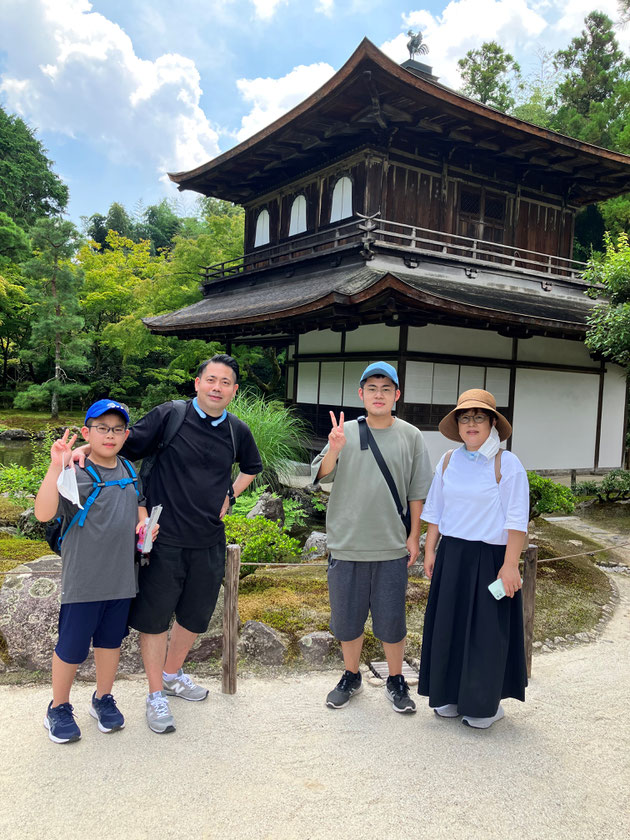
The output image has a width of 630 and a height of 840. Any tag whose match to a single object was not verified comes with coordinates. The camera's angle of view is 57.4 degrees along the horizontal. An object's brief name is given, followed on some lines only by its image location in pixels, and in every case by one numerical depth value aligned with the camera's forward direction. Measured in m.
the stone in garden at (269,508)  7.11
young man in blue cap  3.09
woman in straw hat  2.91
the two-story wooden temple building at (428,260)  9.43
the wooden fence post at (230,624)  3.36
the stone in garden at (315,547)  6.45
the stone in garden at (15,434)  17.91
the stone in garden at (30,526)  6.81
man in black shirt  2.91
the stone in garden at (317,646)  3.85
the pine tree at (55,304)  20.56
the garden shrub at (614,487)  10.20
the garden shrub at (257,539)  5.29
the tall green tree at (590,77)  22.66
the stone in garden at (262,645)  3.81
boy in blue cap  2.69
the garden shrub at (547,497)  7.12
